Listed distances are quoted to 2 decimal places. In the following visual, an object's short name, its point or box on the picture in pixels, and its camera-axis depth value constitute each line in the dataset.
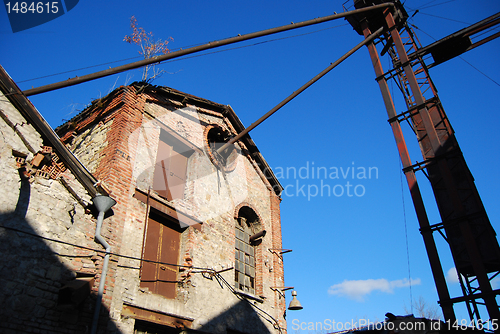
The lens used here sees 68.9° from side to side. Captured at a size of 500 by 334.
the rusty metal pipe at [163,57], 6.34
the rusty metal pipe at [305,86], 9.88
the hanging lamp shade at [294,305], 10.40
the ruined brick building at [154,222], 6.24
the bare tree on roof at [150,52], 10.22
